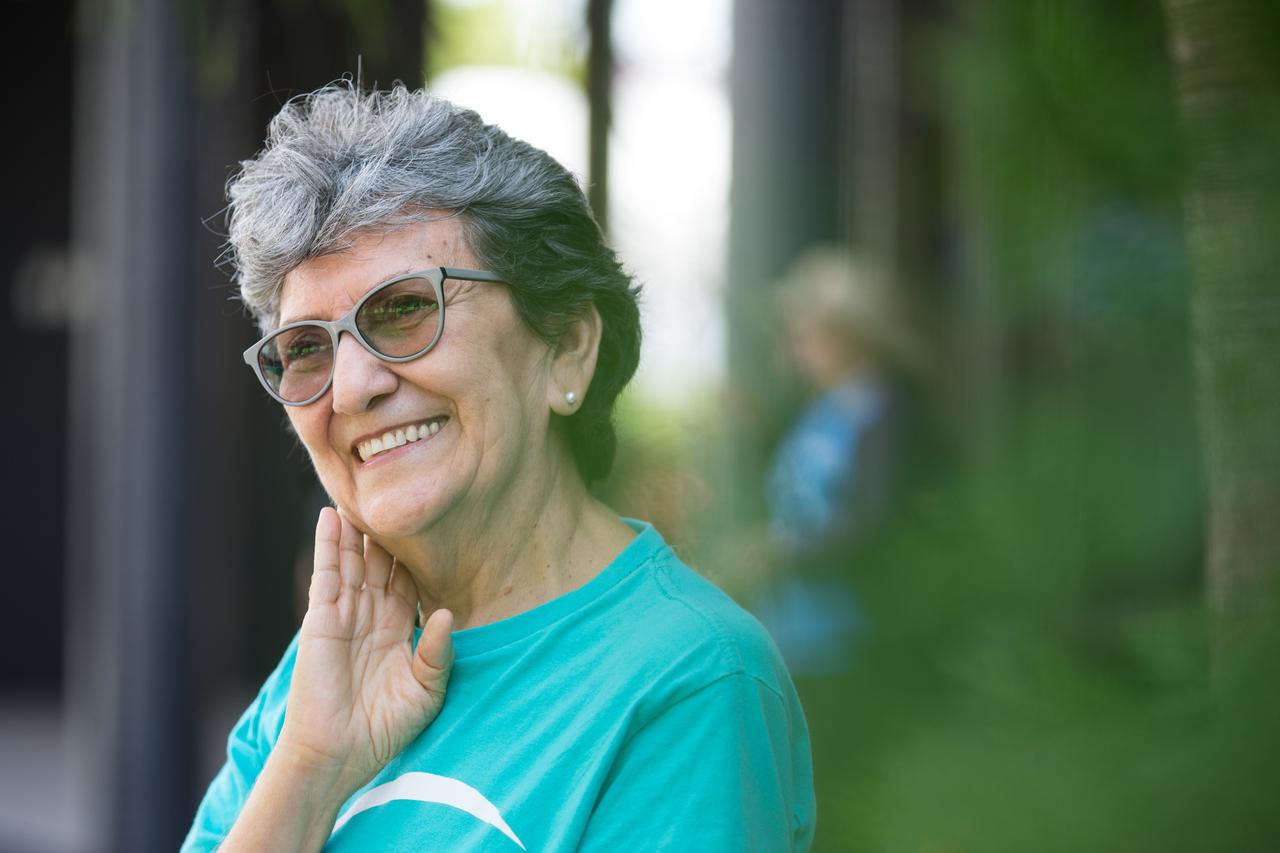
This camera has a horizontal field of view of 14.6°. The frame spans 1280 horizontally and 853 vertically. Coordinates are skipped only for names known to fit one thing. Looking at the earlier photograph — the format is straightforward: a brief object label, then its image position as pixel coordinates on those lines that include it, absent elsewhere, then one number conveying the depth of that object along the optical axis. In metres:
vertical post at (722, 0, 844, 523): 2.99
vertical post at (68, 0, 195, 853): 4.62
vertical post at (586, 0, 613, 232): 3.18
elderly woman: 2.70
